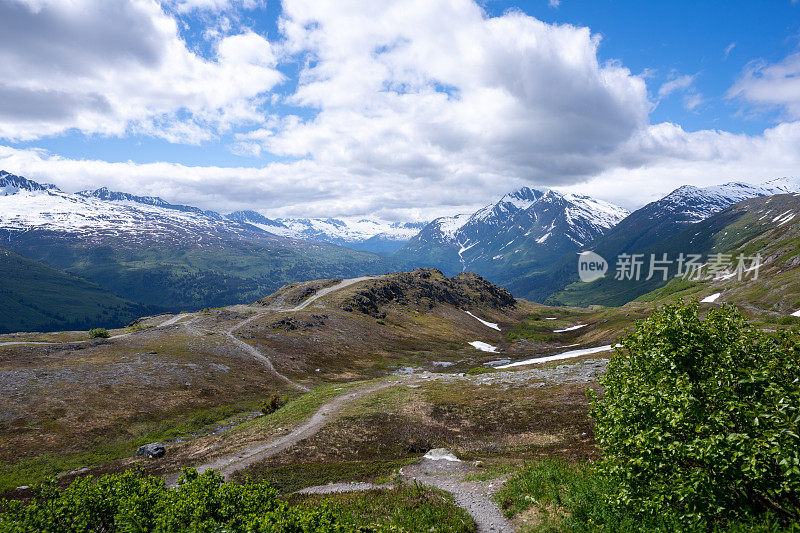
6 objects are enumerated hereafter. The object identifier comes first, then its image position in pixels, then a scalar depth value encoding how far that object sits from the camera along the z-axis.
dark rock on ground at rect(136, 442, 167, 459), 38.41
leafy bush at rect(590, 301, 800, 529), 9.55
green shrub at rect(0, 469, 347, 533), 10.33
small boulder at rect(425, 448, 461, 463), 29.36
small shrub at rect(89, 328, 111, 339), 86.56
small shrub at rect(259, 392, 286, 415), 53.66
